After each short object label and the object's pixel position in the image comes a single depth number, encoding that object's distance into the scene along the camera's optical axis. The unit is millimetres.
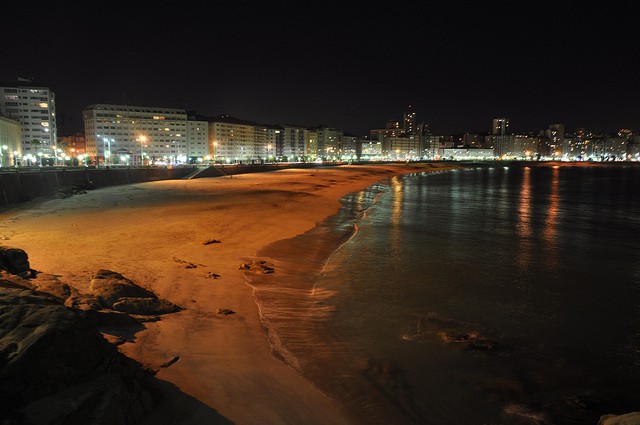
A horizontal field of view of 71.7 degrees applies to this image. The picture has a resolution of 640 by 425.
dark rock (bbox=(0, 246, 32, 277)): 8852
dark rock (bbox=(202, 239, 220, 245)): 14976
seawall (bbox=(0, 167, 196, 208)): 30203
